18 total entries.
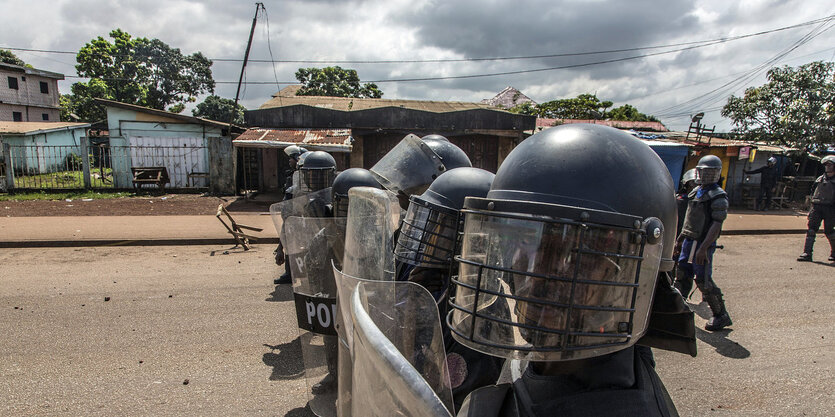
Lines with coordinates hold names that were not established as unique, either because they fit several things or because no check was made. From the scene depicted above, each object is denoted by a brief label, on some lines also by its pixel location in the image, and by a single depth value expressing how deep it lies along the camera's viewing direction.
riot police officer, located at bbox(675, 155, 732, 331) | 4.75
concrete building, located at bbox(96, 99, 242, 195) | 16.03
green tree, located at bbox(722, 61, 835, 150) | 17.06
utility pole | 17.27
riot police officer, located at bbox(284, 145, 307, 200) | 7.64
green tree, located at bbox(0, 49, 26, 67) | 40.78
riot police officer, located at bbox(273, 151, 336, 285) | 4.81
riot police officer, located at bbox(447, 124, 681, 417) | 1.10
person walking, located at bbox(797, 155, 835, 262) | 7.73
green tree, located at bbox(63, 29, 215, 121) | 36.22
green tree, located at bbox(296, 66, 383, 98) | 37.38
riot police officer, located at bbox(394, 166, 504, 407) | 2.20
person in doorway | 16.44
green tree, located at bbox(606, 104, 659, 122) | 26.69
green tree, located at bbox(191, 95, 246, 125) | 34.84
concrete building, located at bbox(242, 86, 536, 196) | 16.44
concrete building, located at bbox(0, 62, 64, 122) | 34.81
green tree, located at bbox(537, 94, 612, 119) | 24.73
